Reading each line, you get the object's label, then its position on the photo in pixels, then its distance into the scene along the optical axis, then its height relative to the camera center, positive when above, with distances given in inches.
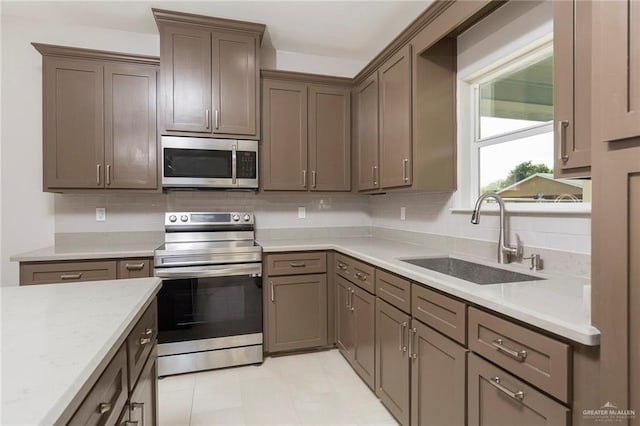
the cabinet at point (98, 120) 101.4 +27.7
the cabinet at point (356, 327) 87.8 -33.7
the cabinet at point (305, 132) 118.7 +28.0
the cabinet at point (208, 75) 104.7 +42.8
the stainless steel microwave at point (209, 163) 106.3 +15.2
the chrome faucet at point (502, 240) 71.9 -6.6
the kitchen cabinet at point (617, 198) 30.5 +1.1
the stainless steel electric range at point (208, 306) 98.7 -29.1
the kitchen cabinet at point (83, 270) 91.1 -16.8
